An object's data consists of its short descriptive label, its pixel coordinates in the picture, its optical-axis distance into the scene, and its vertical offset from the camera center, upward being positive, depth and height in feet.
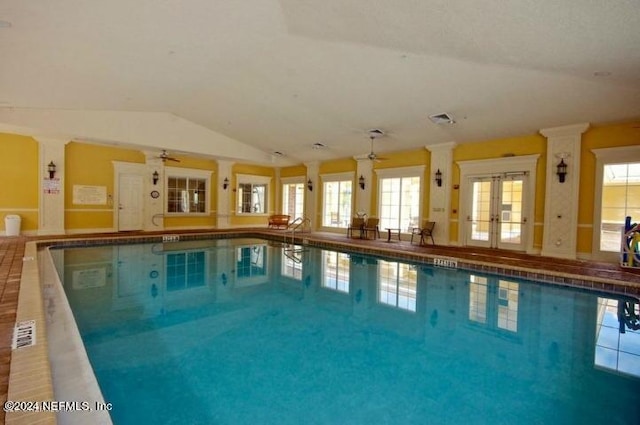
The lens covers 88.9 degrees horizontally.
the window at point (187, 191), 36.42 +1.56
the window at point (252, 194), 41.96 +1.53
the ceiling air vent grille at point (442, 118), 22.36 +6.42
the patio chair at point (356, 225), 33.88 -1.82
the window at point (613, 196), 20.59 +1.15
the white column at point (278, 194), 45.27 +1.68
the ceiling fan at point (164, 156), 31.59 +4.83
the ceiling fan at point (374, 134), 25.35 +6.23
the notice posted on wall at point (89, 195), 30.37 +0.67
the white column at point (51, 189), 28.32 +1.01
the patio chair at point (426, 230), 28.94 -1.89
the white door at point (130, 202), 33.06 +0.10
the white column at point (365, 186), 34.55 +2.35
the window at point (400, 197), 31.12 +1.17
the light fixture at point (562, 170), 22.45 +2.93
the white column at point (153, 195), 34.40 +0.87
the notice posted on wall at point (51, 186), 28.43 +1.34
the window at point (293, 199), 42.80 +1.00
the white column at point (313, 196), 39.81 +1.34
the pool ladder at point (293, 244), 24.88 -3.57
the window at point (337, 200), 37.11 +0.87
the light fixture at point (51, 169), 28.48 +2.78
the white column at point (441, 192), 28.37 +1.58
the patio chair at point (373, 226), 33.25 -1.82
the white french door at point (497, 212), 25.04 -0.06
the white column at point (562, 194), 22.15 +1.29
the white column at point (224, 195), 39.42 +1.19
